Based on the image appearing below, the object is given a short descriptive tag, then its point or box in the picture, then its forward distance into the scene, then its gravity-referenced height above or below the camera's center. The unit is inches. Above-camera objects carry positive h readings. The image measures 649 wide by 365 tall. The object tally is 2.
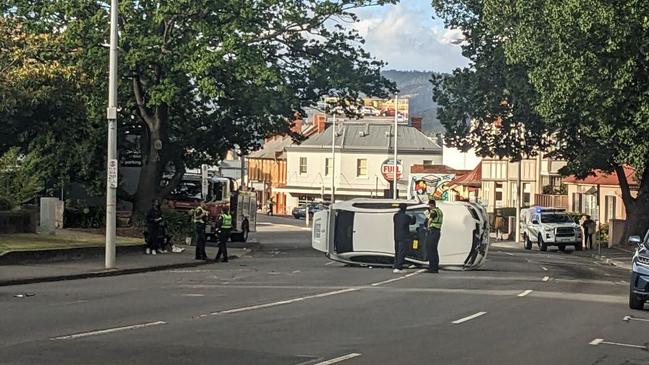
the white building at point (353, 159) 4436.5 +180.0
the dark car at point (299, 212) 4308.6 -56.1
